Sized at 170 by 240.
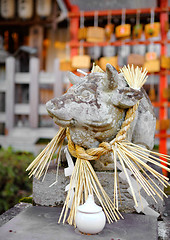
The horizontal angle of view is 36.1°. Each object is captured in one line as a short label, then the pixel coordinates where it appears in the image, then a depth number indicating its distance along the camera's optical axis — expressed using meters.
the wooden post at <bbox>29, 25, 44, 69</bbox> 4.33
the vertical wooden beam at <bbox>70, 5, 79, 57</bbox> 4.19
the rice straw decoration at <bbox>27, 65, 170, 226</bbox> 1.22
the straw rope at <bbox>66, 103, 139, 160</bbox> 1.26
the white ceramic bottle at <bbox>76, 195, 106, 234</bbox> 1.06
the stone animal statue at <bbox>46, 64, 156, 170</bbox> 1.23
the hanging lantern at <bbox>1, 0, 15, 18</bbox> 4.27
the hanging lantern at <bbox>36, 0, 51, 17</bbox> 4.18
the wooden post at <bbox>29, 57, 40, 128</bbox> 4.16
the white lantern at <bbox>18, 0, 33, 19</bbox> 4.25
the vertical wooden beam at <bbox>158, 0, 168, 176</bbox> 4.02
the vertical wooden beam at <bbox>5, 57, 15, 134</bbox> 4.21
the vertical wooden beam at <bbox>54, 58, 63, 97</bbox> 4.11
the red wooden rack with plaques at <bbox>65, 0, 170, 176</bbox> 4.02
